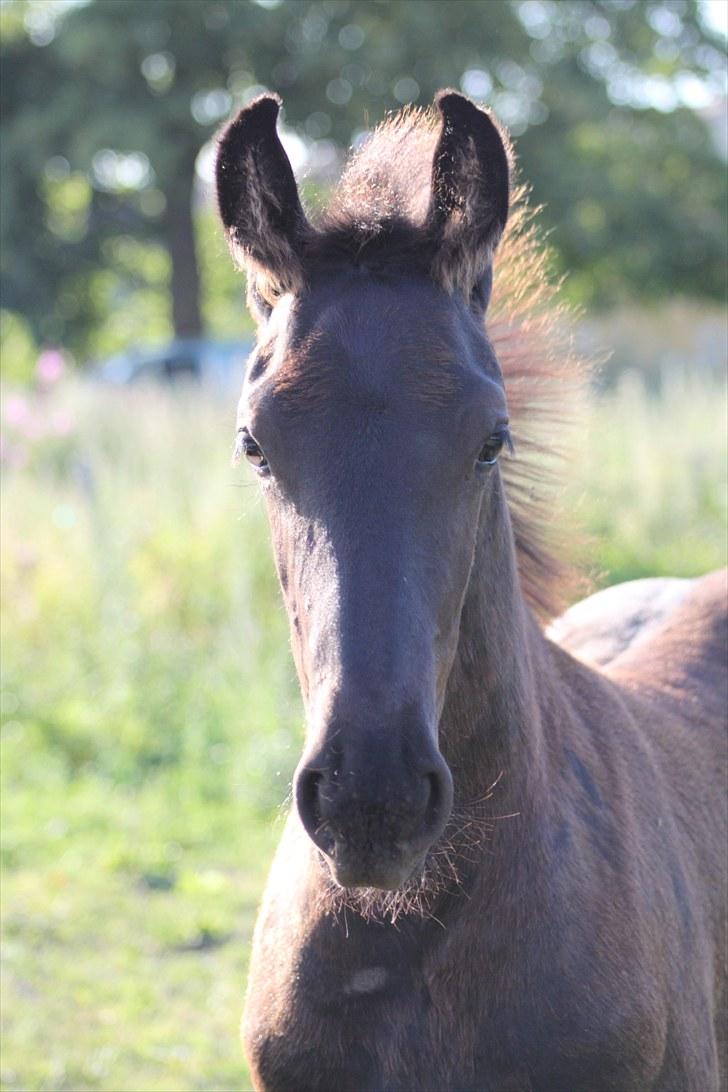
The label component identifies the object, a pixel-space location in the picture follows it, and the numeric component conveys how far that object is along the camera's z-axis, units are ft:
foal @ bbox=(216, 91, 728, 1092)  14.15
